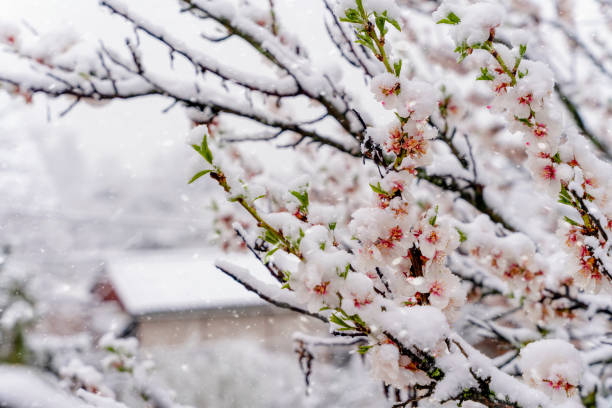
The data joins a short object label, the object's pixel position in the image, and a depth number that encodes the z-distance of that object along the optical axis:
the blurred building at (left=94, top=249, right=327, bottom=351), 11.19
